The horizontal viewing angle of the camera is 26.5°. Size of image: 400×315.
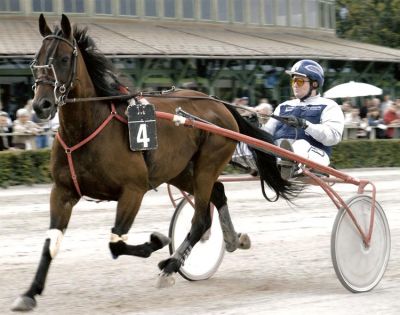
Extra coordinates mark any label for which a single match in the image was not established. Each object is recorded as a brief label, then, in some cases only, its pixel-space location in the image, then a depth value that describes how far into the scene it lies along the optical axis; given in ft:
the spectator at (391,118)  63.97
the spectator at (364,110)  67.50
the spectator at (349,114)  63.36
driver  20.07
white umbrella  72.64
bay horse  16.38
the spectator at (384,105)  69.02
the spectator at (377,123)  63.98
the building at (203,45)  66.69
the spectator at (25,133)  47.32
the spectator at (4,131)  46.91
